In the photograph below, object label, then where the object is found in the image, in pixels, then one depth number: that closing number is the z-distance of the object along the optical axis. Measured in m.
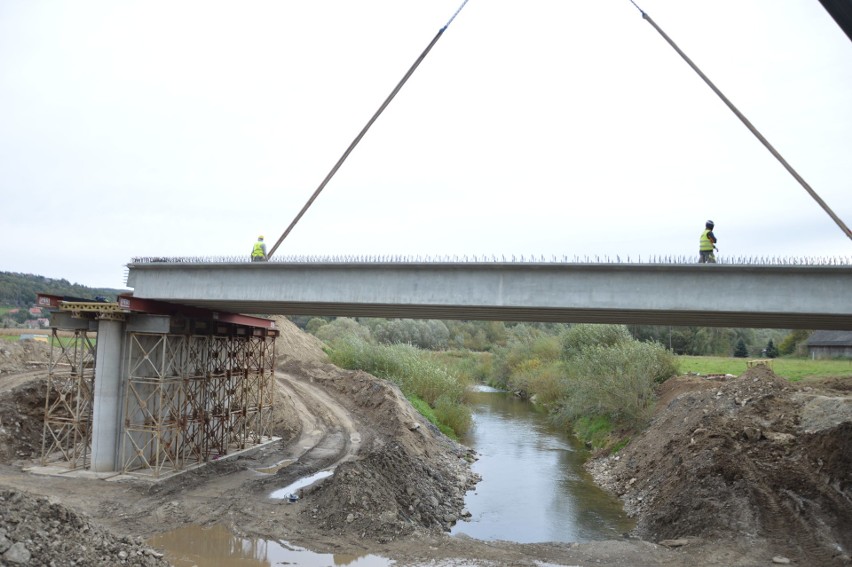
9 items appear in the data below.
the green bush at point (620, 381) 27.83
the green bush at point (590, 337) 39.81
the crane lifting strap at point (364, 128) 15.55
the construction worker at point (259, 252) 17.48
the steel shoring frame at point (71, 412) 18.75
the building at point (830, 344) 38.06
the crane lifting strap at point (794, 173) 13.31
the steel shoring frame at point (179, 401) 18.70
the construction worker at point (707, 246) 13.71
